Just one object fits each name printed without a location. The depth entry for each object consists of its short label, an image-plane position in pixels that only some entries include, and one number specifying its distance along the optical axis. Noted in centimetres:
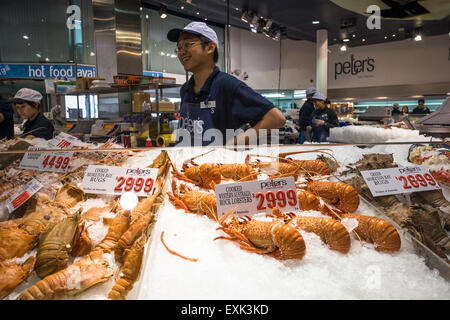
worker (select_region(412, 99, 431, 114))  981
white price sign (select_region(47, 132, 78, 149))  171
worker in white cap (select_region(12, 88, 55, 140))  291
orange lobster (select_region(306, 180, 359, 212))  131
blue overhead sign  879
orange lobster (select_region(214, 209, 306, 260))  99
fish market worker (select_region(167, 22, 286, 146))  188
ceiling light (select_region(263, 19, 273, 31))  869
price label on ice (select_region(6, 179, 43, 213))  117
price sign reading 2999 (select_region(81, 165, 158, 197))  121
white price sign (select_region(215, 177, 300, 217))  112
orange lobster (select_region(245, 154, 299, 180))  140
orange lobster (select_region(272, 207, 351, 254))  103
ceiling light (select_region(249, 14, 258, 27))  841
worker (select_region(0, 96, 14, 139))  277
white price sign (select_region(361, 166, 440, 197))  126
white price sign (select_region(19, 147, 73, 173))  122
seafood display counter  83
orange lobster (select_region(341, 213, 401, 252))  102
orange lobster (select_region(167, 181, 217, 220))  124
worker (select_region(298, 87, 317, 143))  595
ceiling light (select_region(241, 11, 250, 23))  819
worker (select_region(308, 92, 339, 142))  517
